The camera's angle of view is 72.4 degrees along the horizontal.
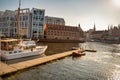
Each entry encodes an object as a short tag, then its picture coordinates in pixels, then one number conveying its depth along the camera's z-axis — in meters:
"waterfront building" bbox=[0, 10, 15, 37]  54.23
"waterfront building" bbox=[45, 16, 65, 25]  77.08
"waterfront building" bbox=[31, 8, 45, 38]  49.63
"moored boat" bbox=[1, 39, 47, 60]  16.98
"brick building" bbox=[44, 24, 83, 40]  55.70
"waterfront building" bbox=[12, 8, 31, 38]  49.78
